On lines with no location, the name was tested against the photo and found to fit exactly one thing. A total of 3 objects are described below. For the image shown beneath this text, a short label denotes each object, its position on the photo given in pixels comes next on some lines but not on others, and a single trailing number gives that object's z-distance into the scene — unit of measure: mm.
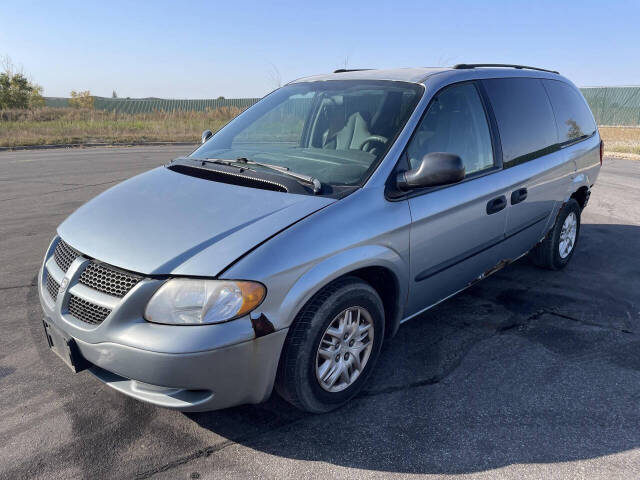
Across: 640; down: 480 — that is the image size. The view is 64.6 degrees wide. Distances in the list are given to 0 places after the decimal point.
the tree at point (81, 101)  45062
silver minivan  2305
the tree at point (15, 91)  35375
